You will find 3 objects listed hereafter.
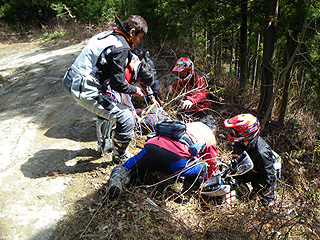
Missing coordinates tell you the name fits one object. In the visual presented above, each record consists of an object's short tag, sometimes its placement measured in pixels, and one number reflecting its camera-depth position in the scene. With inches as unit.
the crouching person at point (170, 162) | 116.0
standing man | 124.7
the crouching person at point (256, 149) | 136.3
